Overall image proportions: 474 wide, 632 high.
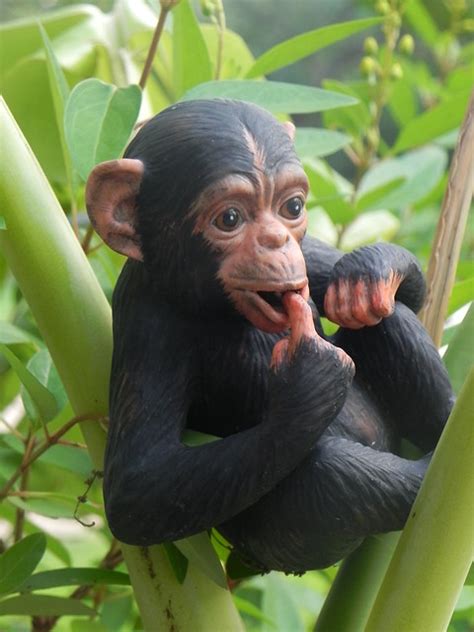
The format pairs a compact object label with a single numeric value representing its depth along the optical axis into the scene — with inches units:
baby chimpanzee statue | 59.8
